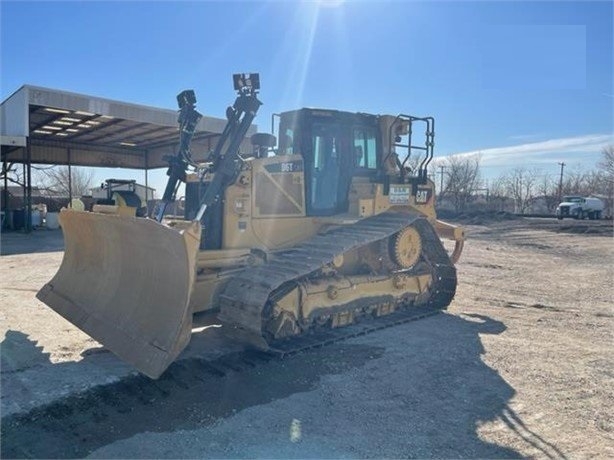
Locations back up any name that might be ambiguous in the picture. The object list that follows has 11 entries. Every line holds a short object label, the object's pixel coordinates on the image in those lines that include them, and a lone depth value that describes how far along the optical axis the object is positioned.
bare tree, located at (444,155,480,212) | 53.59
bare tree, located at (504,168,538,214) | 58.86
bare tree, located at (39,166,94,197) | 42.31
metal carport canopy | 17.36
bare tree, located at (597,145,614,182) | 56.56
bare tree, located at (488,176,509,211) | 53.26
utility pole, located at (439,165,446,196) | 56.53
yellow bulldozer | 5.24
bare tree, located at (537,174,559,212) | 52.60
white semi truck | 36.06
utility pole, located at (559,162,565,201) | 56.19
